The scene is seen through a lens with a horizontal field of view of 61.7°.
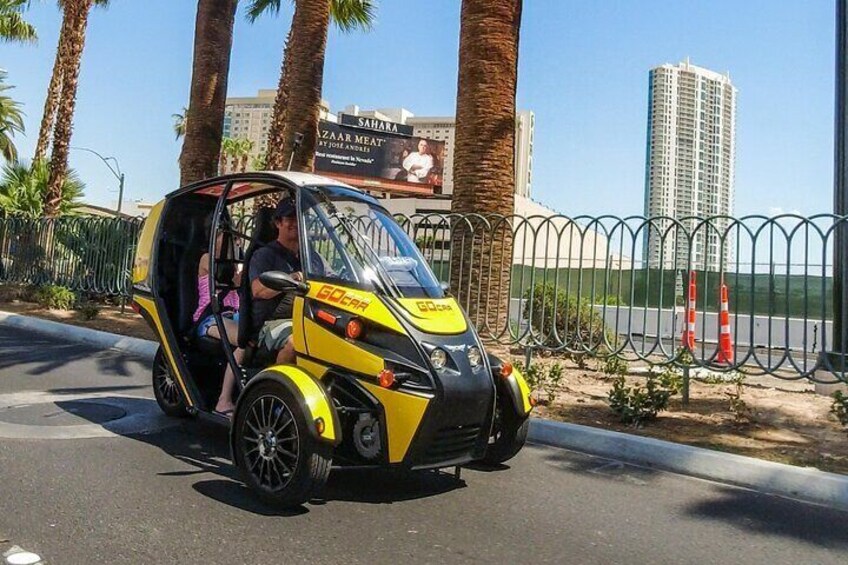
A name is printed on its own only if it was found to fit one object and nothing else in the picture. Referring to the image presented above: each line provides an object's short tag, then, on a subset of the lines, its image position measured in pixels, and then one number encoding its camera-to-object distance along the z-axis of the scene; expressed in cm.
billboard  6056
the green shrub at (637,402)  611
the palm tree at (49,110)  2445
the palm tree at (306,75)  1298
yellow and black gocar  371
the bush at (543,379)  690
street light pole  4572
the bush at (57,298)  1412
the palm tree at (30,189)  2016
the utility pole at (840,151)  692
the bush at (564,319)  738
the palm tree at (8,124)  2923
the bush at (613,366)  756
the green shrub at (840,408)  573
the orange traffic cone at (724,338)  652
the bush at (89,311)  1252
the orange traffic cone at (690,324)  730
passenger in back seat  485
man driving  462
